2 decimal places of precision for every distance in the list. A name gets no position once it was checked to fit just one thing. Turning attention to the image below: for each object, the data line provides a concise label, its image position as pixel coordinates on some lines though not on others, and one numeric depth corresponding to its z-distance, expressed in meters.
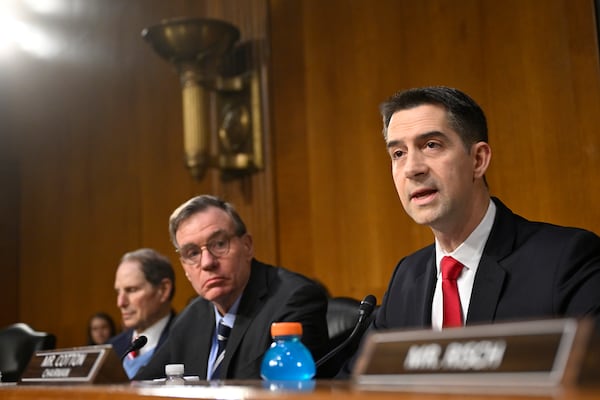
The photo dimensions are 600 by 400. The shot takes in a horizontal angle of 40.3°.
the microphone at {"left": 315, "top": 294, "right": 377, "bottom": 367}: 2.20
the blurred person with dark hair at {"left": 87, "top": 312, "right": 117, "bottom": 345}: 6.15
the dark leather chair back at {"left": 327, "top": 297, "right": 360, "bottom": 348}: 2.84
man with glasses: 2.78
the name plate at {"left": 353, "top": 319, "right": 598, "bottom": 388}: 0.94
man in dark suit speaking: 2.02
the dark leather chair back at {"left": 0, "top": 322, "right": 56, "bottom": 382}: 4.14
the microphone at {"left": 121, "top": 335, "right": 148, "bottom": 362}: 2.45
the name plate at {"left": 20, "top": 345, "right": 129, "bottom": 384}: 1.82
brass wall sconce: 4.85
